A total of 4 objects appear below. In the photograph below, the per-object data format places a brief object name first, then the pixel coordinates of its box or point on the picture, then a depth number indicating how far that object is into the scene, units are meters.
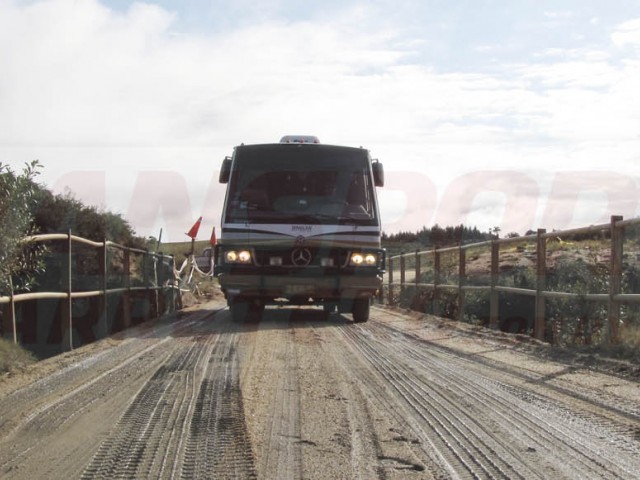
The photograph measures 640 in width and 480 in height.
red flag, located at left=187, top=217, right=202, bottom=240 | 23.86
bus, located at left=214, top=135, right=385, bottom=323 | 12.04
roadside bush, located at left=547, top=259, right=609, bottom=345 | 9.89
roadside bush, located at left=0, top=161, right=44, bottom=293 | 7.21
